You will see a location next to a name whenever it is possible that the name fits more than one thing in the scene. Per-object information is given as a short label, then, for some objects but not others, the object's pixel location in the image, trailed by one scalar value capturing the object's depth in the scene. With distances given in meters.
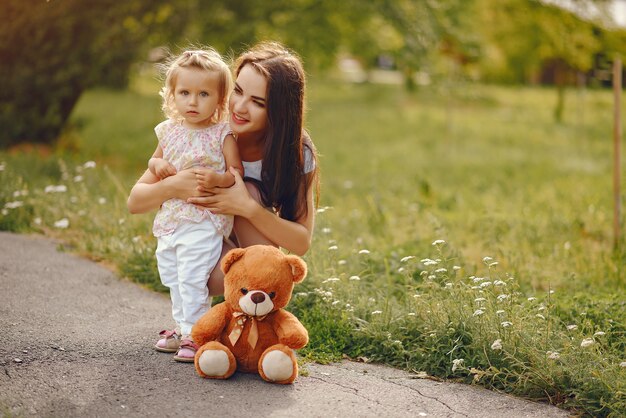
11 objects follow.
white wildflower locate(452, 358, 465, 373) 3.89
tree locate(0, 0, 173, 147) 9.47
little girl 3.80
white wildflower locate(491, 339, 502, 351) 3.81
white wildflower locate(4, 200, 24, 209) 6.34
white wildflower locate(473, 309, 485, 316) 3.94
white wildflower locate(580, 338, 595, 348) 3.68
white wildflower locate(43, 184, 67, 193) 6.28
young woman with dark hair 3.82
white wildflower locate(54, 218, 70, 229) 5.95
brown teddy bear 3.62
